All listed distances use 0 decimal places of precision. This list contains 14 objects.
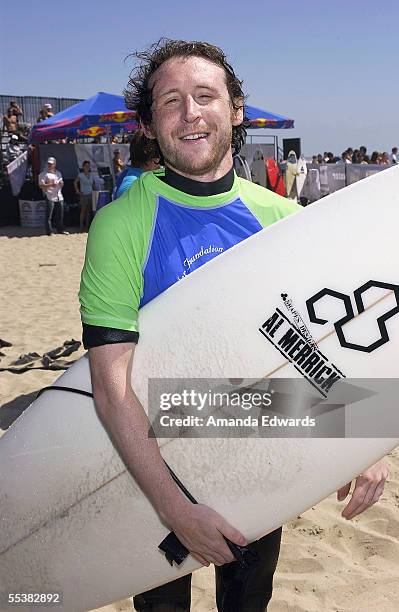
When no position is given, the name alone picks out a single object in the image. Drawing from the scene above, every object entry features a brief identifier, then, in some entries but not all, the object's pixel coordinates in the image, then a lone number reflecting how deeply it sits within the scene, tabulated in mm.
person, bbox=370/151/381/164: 16094
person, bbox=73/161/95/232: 13578
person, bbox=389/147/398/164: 16377
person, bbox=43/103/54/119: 14930
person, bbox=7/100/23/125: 16078
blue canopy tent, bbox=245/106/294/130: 14073
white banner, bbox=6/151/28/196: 14047
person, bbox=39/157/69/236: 12812
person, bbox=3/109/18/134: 15753
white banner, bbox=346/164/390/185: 14339
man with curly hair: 1377
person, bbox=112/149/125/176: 13501
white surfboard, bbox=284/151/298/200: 14750
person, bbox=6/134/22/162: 14781
